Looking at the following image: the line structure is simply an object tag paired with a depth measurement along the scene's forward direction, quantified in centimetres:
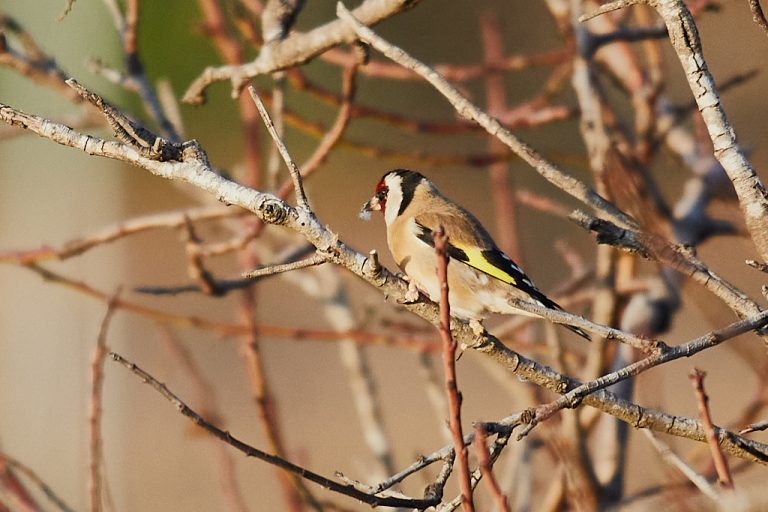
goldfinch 677
